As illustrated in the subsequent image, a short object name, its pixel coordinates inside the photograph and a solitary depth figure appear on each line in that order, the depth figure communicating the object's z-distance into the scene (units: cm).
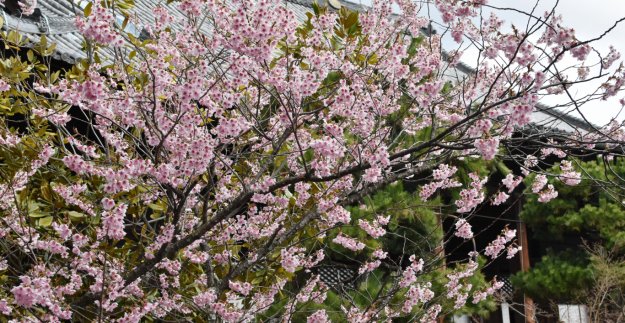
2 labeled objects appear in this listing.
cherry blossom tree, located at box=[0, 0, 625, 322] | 346
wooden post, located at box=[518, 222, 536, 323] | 1040
